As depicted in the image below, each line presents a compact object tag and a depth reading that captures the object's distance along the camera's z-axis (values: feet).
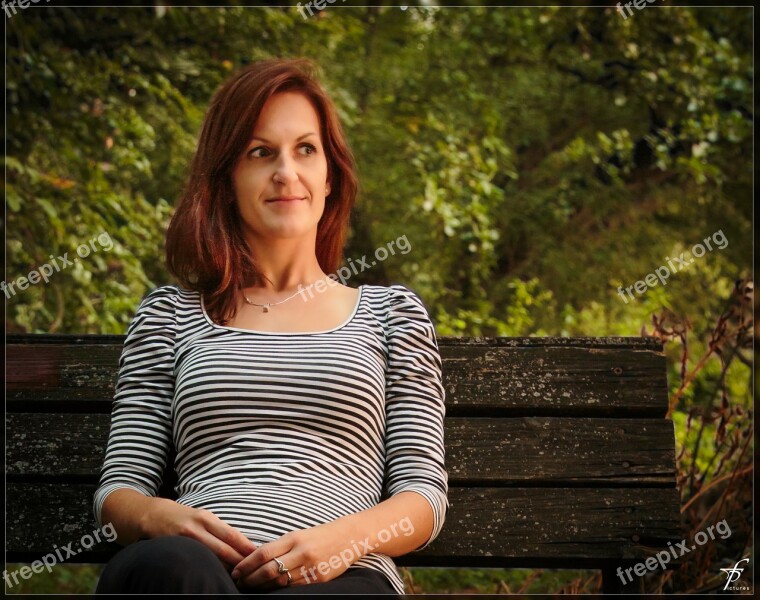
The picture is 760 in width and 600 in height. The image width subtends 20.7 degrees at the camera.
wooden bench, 9.16
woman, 8.31
